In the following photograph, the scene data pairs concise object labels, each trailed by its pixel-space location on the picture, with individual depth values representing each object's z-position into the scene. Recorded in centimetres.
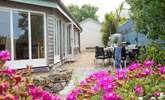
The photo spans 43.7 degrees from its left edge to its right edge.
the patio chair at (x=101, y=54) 975
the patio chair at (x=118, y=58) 845
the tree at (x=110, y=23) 2017
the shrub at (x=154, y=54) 526
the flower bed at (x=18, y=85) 156
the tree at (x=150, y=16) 562
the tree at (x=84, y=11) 4286
